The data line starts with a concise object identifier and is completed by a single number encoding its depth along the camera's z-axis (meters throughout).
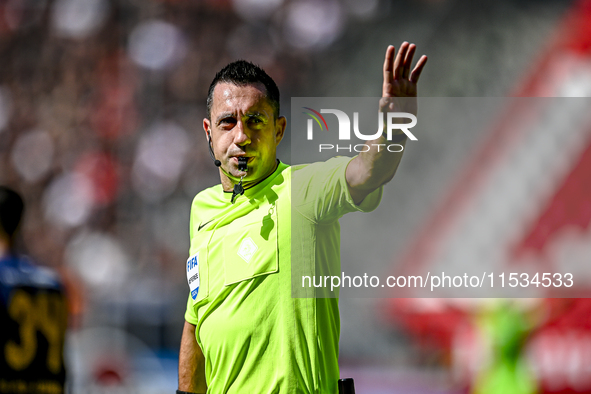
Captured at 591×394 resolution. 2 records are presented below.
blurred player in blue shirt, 13.86
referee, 13.01
